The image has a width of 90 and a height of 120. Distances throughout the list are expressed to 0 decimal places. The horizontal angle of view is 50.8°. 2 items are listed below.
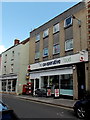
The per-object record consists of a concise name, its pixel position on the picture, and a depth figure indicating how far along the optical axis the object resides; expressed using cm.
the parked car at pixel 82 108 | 459
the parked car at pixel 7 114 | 210
